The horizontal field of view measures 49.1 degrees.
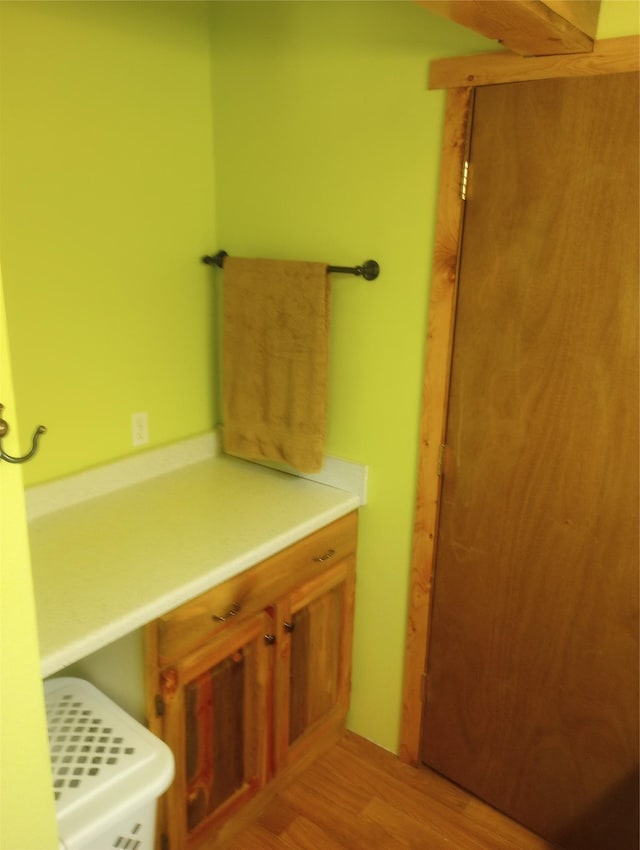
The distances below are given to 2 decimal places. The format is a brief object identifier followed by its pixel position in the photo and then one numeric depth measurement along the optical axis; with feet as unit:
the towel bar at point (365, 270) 6.16
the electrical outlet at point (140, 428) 6.90
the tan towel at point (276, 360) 6.38
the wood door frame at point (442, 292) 4.81
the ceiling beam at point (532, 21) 3.91
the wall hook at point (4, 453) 2.87
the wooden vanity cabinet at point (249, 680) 5.35
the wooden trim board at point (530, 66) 4.58
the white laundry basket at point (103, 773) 4.46
